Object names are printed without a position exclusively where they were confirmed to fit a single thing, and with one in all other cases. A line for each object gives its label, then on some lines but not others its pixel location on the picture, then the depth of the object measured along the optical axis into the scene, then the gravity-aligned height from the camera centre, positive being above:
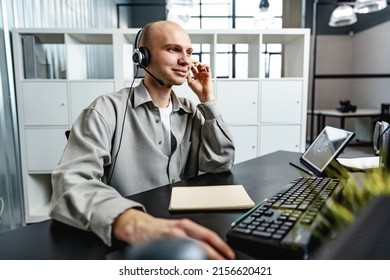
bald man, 0.79 -0.12
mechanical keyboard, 0.44 -0.22
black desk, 0.49 -0.26
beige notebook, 0.67 -0.25
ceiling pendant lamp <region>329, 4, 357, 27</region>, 3.60 +0.91
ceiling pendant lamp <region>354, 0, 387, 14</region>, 2.91 +0.84
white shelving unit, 2.21 +0.02
